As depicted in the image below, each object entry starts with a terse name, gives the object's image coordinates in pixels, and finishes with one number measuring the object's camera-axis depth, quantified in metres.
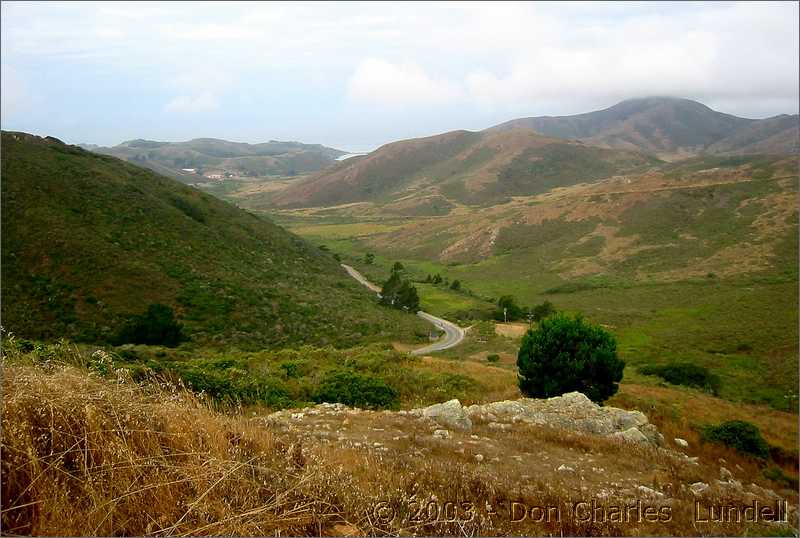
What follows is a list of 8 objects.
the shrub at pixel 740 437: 14.78
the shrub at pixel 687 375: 32.22
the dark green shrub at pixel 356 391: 14.67
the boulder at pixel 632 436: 10.68
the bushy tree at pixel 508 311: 59.12
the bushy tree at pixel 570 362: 18.72
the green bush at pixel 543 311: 57.62
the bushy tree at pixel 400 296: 56.59
